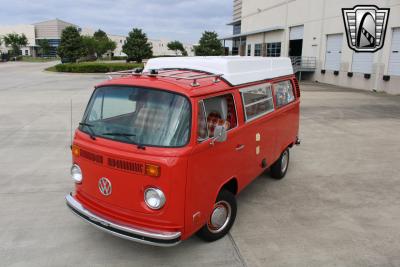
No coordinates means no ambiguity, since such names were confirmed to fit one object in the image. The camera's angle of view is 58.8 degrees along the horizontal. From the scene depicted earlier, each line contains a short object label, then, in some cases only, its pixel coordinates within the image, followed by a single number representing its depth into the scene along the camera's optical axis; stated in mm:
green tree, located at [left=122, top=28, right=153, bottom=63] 50281
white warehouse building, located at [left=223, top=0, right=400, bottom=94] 23484
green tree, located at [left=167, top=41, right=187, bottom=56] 99312
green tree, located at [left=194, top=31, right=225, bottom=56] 59778
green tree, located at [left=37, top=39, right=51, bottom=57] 94500
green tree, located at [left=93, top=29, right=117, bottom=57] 77688
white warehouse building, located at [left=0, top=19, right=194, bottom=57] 112062
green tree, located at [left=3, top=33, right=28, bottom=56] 86631
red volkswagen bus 3646
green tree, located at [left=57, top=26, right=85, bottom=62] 49062
